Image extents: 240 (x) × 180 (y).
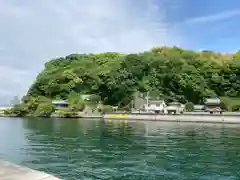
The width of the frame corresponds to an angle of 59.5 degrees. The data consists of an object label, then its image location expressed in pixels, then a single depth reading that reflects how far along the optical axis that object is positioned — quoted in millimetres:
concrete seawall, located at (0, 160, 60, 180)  5612
